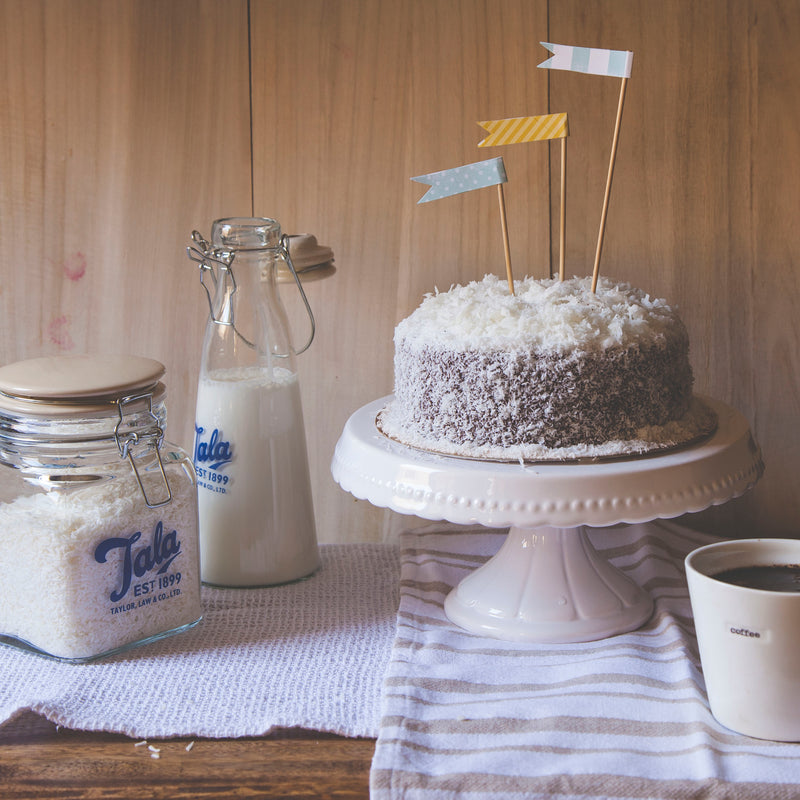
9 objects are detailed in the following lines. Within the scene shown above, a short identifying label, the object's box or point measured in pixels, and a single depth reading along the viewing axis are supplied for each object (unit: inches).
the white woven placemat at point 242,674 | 27.5
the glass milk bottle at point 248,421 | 36.4
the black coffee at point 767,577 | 26.1
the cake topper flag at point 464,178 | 32.6
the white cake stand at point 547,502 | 28.4
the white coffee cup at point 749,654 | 24.1
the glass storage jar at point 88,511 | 30.0
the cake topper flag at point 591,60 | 31.6
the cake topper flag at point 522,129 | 33.1
